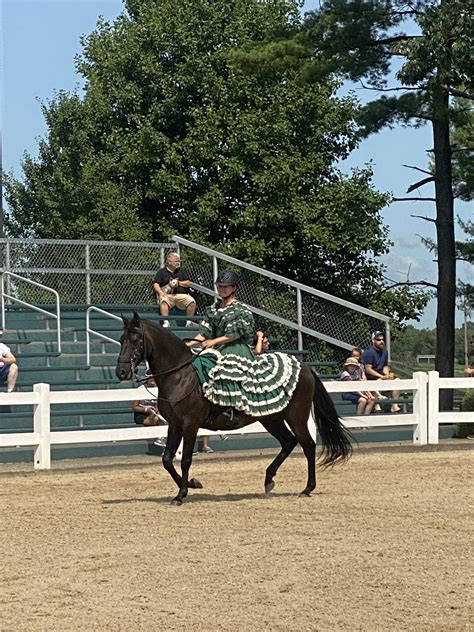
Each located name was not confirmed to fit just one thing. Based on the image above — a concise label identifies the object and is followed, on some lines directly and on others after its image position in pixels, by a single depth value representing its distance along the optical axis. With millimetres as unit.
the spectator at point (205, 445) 20172
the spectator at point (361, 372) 23195
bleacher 20828
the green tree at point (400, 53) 27234
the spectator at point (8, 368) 20484
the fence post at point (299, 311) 25375
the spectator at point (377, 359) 23531
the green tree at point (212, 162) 37938
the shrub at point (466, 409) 23266
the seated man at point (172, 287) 24141
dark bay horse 13688
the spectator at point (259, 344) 16925
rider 13820
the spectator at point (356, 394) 22641
